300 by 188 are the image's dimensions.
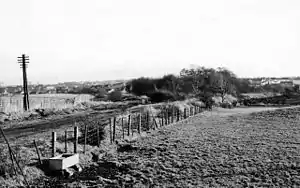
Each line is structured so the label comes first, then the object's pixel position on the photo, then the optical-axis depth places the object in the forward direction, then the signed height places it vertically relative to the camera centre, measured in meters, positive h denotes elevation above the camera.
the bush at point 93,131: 14.99 -2.25
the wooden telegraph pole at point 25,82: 35.53 -0.29
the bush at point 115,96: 74.26 -3.65
